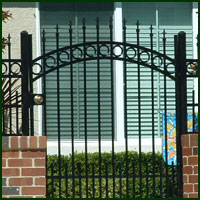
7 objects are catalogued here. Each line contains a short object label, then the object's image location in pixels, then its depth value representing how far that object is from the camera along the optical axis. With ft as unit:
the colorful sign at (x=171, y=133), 60.64
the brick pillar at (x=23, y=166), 48.05
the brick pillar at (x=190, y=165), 49.74
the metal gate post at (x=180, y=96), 50.84
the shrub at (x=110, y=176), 50.80
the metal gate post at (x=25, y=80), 49.57
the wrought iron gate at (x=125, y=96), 49.70
